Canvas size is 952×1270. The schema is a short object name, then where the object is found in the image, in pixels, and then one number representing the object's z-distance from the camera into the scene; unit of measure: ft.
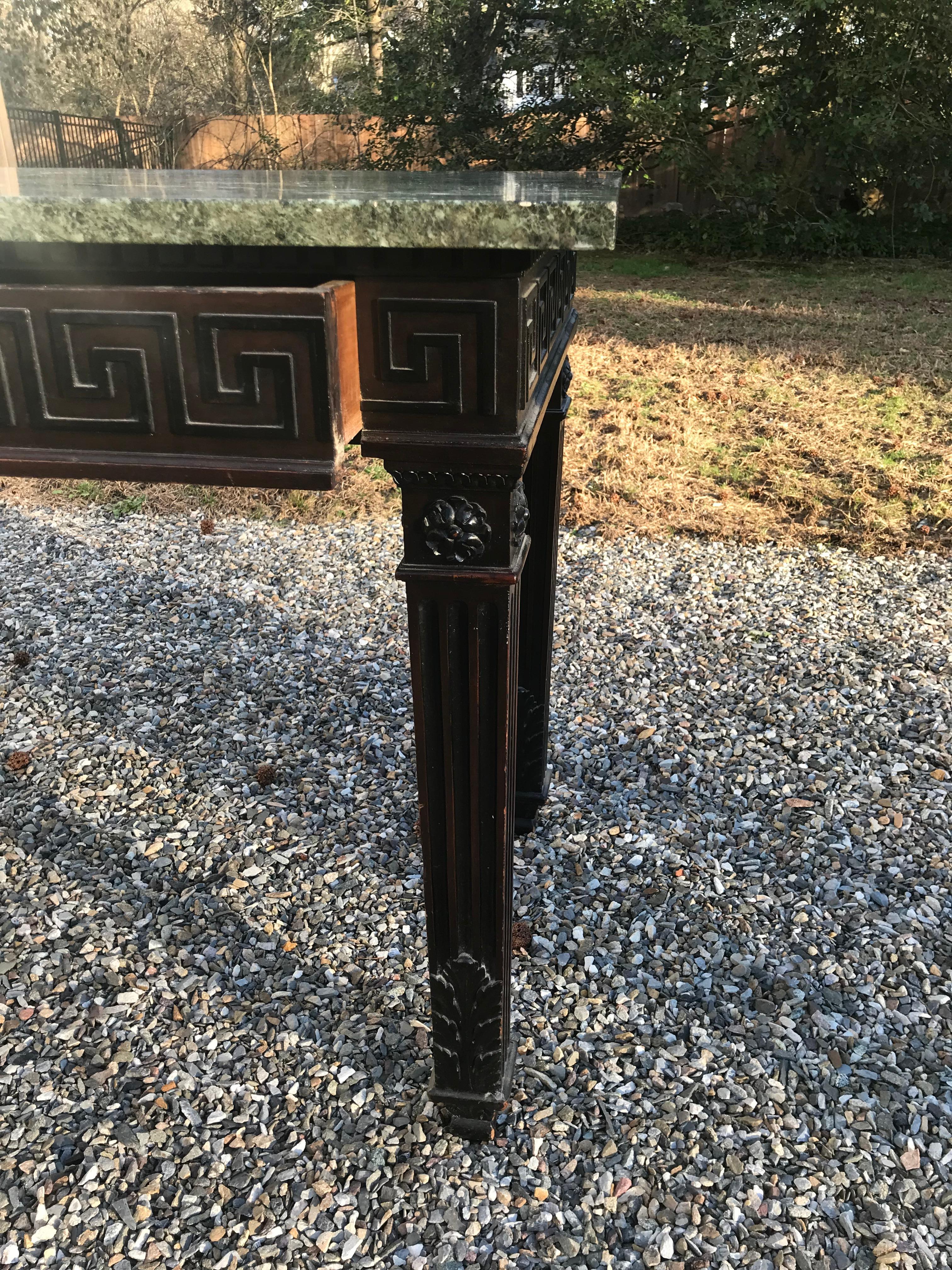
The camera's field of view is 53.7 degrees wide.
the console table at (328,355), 3.44
